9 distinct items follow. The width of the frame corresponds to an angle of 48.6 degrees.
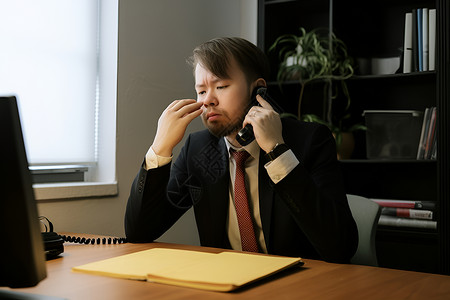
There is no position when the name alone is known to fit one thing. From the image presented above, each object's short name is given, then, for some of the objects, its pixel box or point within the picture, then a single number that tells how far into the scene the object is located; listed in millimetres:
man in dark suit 1452
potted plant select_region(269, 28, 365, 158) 2848
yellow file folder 975
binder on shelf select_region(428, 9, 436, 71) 2646
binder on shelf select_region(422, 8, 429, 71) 2672
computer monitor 639
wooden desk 914
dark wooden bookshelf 2770
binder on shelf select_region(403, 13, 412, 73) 2727
